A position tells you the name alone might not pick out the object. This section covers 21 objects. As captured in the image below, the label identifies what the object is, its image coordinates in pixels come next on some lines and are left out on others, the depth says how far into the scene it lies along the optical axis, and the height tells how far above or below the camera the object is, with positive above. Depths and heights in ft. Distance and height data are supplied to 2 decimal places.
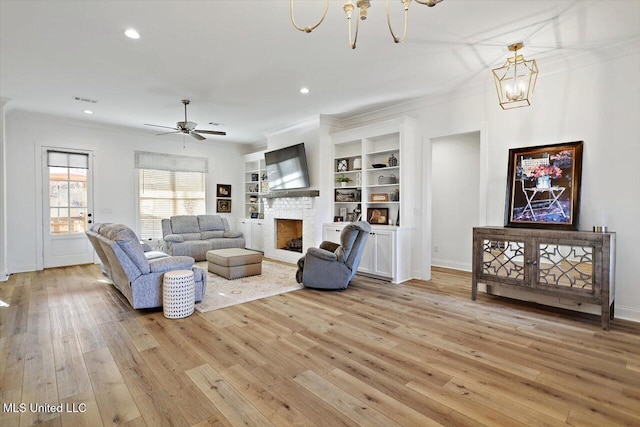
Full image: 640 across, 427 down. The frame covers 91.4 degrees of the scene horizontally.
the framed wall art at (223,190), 27.73 +1.60
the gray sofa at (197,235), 22.12 -2.10
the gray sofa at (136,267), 11.37 -2.31
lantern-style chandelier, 12.00 +5.44
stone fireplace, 20.79 -1.23
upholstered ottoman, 16.60 -3.02
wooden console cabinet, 10.30 -1.94
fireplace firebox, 23.81 -1.92
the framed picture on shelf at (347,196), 19.67 +0.83
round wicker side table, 11.27 -3.20
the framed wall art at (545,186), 11.79 +0.95
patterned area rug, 12.99 -3.86
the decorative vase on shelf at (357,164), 19.04 +2.75
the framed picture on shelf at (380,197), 17.60 +0.68
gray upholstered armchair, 14.74 -2.52
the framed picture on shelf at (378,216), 17.83 -0.41
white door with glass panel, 19.83 +0.01
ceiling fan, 15.96 +4.18
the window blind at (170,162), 23.40 +3.63
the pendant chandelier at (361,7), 6.04 +3.94
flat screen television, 20.92 +2.89
